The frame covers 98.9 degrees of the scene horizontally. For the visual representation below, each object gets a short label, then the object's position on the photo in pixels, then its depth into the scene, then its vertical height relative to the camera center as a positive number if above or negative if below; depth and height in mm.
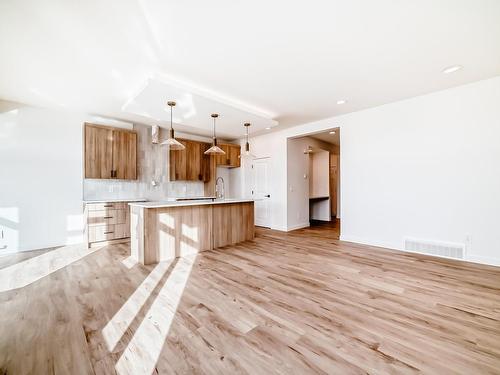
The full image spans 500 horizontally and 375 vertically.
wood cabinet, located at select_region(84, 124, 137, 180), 4559 +834
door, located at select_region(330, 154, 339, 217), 8320 +310
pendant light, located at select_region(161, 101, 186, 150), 3518 +778
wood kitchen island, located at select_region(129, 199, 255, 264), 3430 -691
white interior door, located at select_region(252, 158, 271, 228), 6551 -61
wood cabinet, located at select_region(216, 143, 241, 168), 6873 +1063
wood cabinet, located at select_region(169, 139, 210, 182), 5914 +771
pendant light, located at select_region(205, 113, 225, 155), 4105 +755
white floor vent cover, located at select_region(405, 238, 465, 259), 3568 -1052
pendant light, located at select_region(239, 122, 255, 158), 4547 +1555
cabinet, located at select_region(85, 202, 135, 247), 4297 -685
